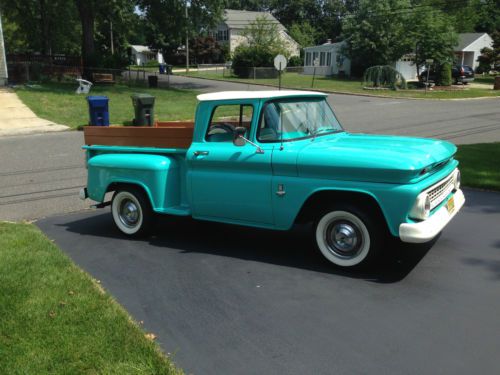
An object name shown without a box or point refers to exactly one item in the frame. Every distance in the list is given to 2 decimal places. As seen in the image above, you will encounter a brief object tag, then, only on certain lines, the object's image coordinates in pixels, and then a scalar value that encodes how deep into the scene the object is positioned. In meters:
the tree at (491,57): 50.25
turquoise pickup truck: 4.50
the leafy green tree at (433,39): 41.62
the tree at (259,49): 49.53
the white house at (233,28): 73.44
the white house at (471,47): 58.60
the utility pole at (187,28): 31.20
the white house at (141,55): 88.89
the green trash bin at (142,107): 8.68
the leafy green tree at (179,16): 30.73
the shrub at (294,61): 61.34
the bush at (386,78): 38.56
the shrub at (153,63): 75.11
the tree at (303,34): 70.56
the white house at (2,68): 26.28
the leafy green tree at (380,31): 46.03
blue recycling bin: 12.64
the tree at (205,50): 68.81
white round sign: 22.48
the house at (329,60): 53.31
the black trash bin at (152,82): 32.53
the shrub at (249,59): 49.47
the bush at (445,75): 41.59
